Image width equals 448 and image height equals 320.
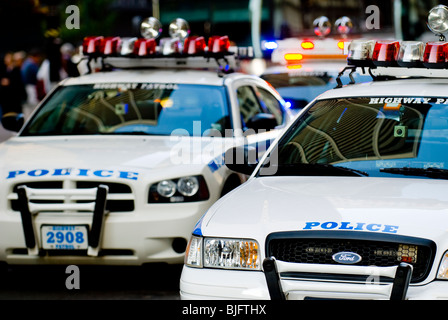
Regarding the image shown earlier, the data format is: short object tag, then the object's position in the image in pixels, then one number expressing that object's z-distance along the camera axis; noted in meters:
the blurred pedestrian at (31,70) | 24.66
